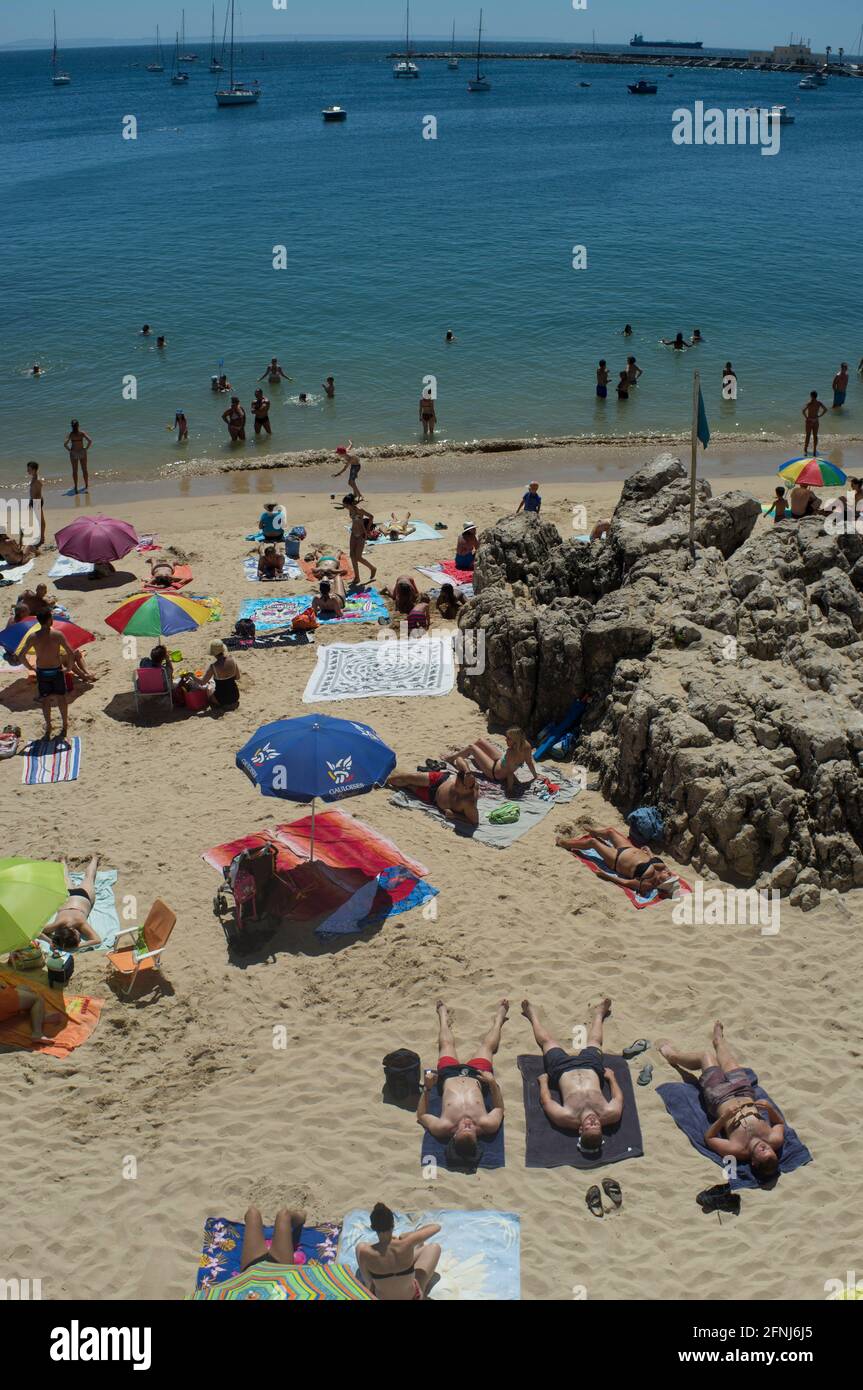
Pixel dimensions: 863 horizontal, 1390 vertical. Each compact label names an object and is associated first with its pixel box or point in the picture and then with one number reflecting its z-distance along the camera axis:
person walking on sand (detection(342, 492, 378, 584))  15.57
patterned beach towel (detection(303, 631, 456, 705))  12.63
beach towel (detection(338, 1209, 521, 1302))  6.28
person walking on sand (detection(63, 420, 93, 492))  21.22
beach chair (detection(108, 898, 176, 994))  8.56
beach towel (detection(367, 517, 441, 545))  17.59
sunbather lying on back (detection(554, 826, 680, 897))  9.28
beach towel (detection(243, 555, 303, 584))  16.20
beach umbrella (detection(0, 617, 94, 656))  13.02
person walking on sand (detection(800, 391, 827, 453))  22.55
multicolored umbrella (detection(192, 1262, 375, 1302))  5.94
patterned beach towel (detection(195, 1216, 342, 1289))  6.36
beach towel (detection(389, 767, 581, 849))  10.13
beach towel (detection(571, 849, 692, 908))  9.18
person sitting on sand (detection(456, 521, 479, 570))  15.73
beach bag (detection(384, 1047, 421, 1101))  7.51
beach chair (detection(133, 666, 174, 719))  12.59
